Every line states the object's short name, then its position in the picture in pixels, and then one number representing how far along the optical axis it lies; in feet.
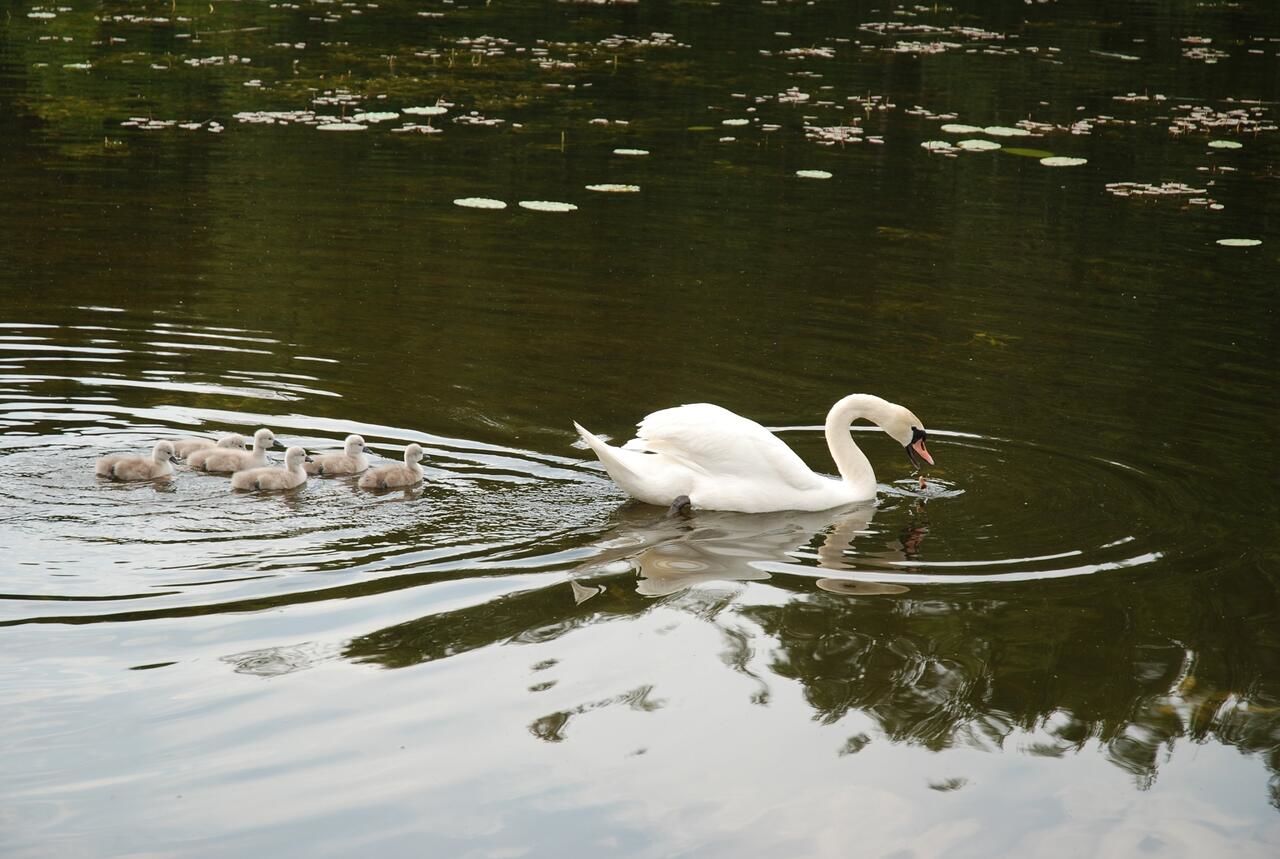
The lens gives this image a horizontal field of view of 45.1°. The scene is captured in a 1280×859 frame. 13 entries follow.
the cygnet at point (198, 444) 28.25
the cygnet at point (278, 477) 26.30
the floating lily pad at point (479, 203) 50.29
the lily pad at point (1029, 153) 62.54
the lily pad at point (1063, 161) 60.03
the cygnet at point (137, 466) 26.55
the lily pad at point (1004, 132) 64.64
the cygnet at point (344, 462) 27.86
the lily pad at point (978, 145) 62.13
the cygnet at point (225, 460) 27.48
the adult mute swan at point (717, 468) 27.37
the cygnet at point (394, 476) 26.66
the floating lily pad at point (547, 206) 50.47
